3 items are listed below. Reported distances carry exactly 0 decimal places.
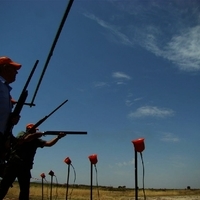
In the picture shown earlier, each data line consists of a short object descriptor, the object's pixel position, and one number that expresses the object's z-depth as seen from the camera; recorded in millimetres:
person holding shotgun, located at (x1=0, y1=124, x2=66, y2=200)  6180
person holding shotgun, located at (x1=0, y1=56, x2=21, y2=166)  3492
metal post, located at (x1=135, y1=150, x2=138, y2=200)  5484
